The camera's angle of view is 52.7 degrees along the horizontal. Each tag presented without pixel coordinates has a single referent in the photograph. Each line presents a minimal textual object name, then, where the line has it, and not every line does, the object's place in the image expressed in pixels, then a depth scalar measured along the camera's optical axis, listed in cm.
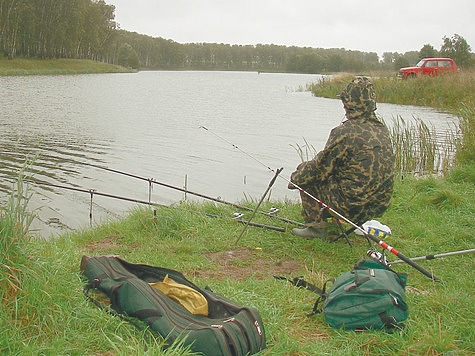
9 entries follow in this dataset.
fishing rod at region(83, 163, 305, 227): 529
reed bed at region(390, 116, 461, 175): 875
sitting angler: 455
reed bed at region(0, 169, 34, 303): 258
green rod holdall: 252
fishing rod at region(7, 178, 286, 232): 518
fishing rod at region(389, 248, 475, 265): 342
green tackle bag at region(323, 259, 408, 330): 287
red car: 2569
